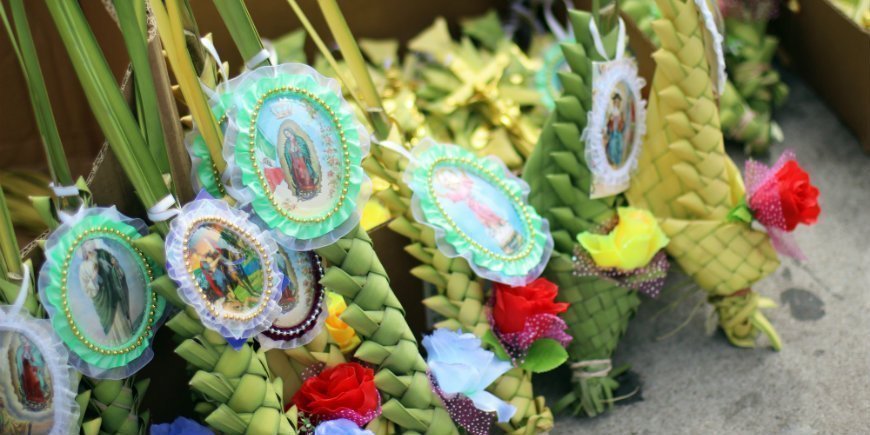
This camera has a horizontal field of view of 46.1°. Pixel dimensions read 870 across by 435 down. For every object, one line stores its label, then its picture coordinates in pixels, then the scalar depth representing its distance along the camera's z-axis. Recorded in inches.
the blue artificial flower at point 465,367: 39.1
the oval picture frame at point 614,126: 44.3
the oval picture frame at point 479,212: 41.3
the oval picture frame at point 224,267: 32.7
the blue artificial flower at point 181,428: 35.8
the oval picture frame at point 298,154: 34.6
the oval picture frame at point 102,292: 31.9
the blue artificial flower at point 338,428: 35.7
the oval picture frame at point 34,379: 31.7
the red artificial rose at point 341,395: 36.8
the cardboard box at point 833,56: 59.4
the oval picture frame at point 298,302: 36.4
